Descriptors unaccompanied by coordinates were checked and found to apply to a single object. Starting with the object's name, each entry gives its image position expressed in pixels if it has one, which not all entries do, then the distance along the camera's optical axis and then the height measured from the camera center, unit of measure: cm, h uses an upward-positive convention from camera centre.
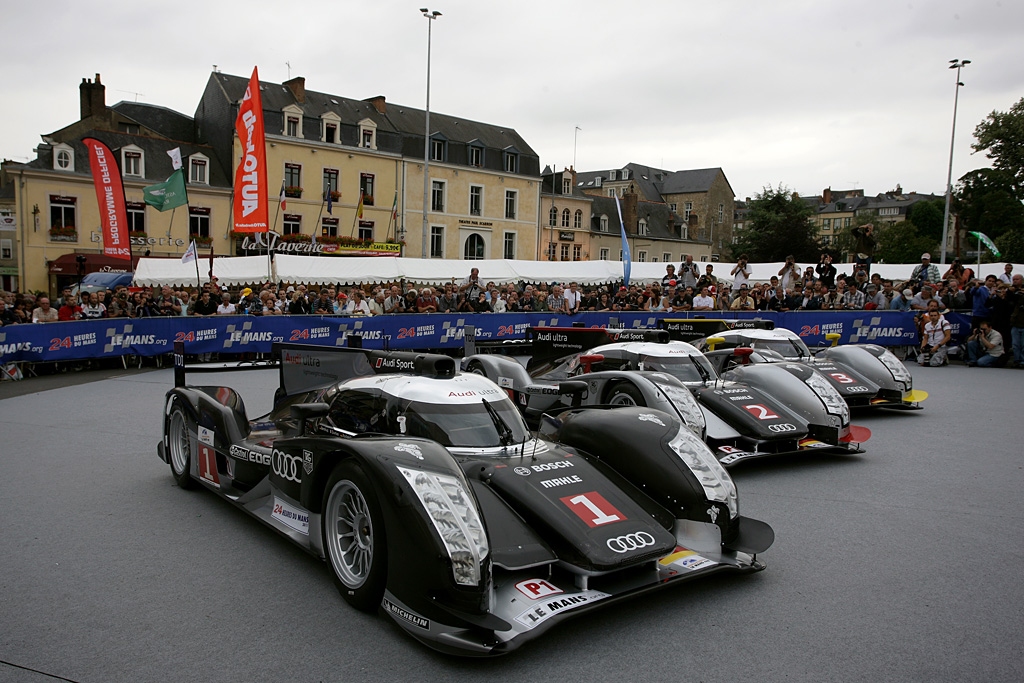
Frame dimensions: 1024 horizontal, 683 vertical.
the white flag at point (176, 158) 2033 +290
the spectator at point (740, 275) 1842 +15
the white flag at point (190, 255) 1942 +17
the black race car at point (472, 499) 340 -130
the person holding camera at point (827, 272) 1880 +31
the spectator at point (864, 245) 2078 +119
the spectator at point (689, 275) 1972 +11
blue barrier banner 1333 -134
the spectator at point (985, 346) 1549 -122
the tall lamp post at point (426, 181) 3219 +446
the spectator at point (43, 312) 1364 -105
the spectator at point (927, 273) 1861 +36
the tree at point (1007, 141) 4872 +1014
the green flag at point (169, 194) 2064 +194
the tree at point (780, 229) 4706 +358
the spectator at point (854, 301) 1772 -39
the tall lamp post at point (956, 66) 3434 +1057
